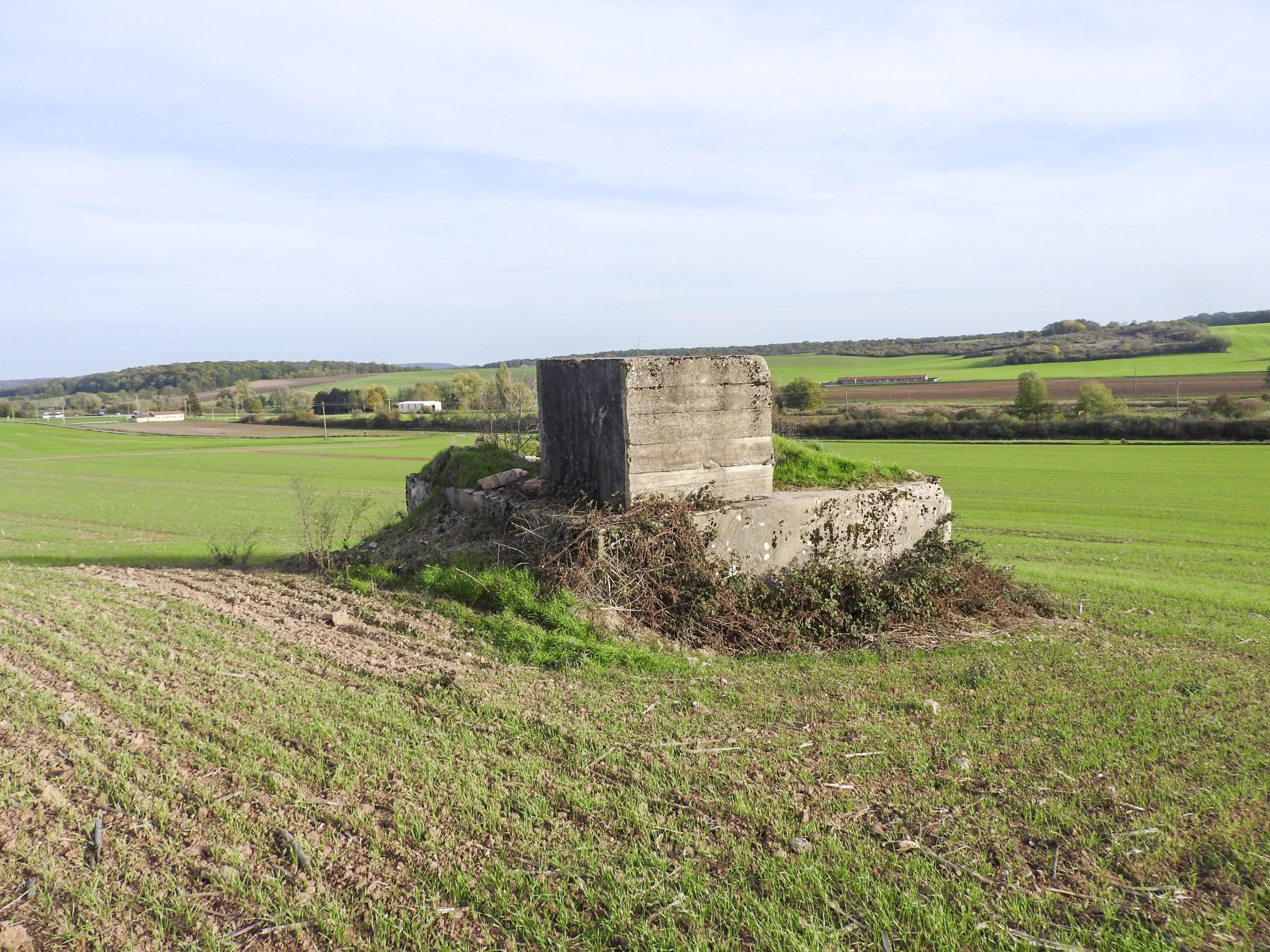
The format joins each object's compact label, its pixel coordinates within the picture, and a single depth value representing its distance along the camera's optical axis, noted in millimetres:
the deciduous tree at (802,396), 66500
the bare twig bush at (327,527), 11703
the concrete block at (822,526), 9977
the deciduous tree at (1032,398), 58656
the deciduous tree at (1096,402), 57938
